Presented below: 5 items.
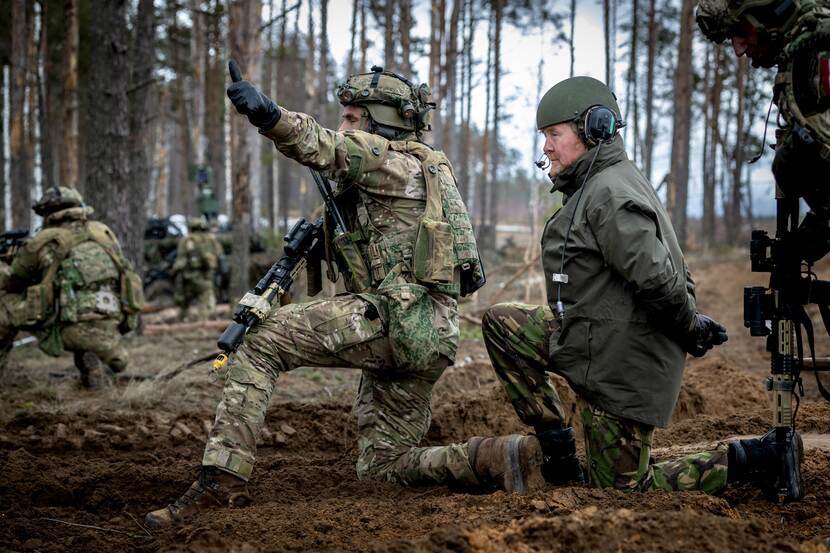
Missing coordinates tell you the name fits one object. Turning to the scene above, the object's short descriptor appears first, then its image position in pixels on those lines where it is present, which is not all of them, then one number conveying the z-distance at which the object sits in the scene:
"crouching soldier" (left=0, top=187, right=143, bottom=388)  7.99
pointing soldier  4.04
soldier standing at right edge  3.46
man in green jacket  3.63
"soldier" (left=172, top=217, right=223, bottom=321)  15.34
